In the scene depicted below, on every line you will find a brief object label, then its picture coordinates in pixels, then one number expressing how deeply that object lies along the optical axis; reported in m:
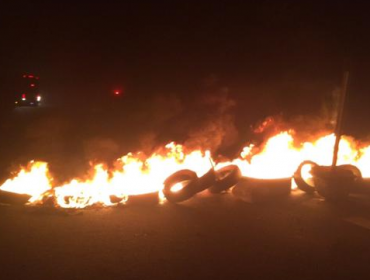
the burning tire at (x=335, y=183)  8.27
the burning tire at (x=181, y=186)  8.30
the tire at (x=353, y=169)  9.51
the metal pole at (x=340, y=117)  8.40
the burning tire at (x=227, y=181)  8.93
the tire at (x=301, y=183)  9.02
